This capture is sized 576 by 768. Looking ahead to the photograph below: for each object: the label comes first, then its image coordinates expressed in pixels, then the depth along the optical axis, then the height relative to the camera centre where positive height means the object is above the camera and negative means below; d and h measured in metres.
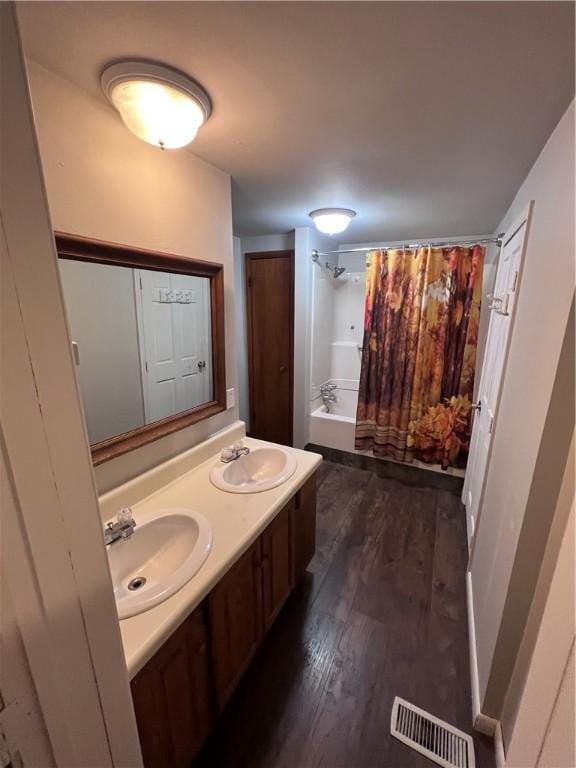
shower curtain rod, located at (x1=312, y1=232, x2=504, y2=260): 2.35 +0.54
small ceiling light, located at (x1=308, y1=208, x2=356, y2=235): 2.23 +0.64
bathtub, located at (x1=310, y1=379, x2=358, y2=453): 3.28 -1.17
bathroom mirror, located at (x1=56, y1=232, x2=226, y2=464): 1.21 -0.12
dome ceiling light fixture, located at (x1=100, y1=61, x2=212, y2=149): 0.96 +0.65
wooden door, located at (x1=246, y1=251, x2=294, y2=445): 3.23 -0.31
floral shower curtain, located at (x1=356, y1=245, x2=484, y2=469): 2.65 -0.34
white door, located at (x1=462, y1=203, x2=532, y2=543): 1.63 -0.27
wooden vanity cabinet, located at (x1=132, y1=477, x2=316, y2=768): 0.93 -1.16
